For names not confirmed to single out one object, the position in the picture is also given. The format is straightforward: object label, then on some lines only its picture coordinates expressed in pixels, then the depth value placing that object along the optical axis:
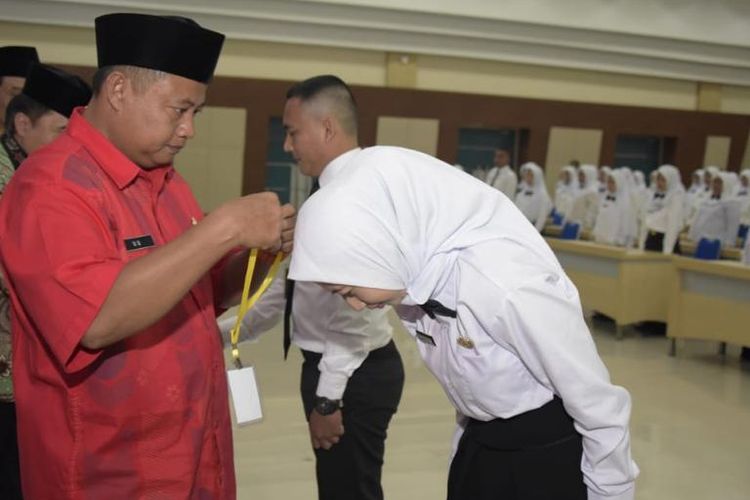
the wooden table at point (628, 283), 7.78
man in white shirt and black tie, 2.37
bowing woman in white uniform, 1.41
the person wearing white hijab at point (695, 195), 12.83
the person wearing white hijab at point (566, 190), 14.18
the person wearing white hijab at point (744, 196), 11.97
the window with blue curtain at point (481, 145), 15.43
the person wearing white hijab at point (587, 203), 13.70
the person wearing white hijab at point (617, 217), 12.38
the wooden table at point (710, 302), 6.63
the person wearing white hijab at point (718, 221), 11.54
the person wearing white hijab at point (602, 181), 13.14
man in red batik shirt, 1.25
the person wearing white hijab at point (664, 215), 9.63
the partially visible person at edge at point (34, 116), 2.31
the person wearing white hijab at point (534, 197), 13.64
